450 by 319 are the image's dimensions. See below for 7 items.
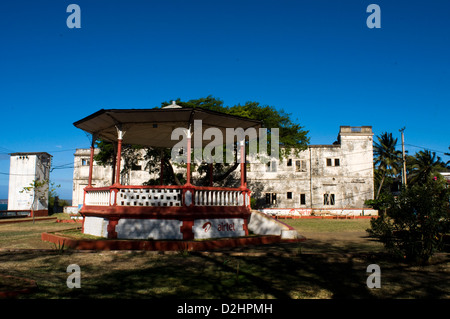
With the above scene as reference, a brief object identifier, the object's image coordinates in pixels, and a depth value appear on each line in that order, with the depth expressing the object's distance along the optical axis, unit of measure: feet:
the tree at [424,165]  178.27
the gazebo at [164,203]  38.27
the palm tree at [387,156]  181.16
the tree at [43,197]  137.92
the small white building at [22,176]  144.25
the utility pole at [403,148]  120.75
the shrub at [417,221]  25.85
